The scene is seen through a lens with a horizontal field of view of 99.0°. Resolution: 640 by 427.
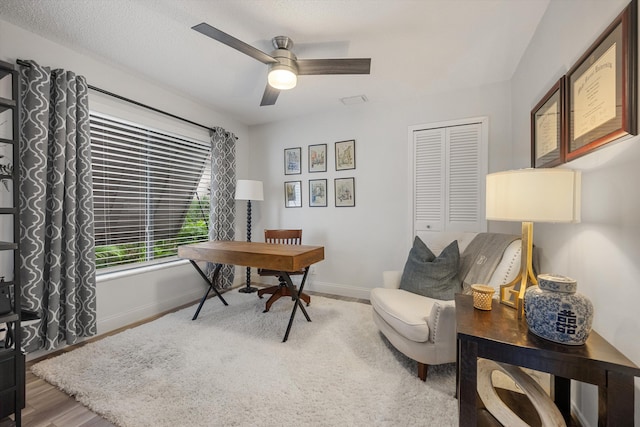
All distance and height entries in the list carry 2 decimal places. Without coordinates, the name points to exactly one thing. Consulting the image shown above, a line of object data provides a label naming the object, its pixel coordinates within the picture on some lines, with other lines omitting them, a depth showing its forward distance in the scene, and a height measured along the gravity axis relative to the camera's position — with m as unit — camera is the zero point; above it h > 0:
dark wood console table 0.87 -0.51
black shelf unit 1.36 -0.64
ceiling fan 1.87 +1.06
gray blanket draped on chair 1.98 -0.32
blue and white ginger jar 0.97 -0.35
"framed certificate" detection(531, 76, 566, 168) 1.53 +0.55
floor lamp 3.47 +0.28
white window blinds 2.55 +0.23
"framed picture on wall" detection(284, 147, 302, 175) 3.78 +0.74
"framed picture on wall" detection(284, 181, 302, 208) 3.79 +0.27
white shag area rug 1.45 -1.06
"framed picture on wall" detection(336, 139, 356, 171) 3.42 +0.75
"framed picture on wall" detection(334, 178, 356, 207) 3.44 +0.28
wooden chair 2.99 -0.65
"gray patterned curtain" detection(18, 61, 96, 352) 1.90 +0.02
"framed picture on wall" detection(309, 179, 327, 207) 3.62 +0.28
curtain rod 1.91 +1.07
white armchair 1.67 -0.68
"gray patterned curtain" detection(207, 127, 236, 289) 3.47 +0.28
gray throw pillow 2.16 -0.49
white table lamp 1.13 +0.09
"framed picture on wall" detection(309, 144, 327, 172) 3.60 +0.75
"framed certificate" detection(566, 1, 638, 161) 0.96 +0.53
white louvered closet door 2.82 +0.40
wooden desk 2.19 -0.37
